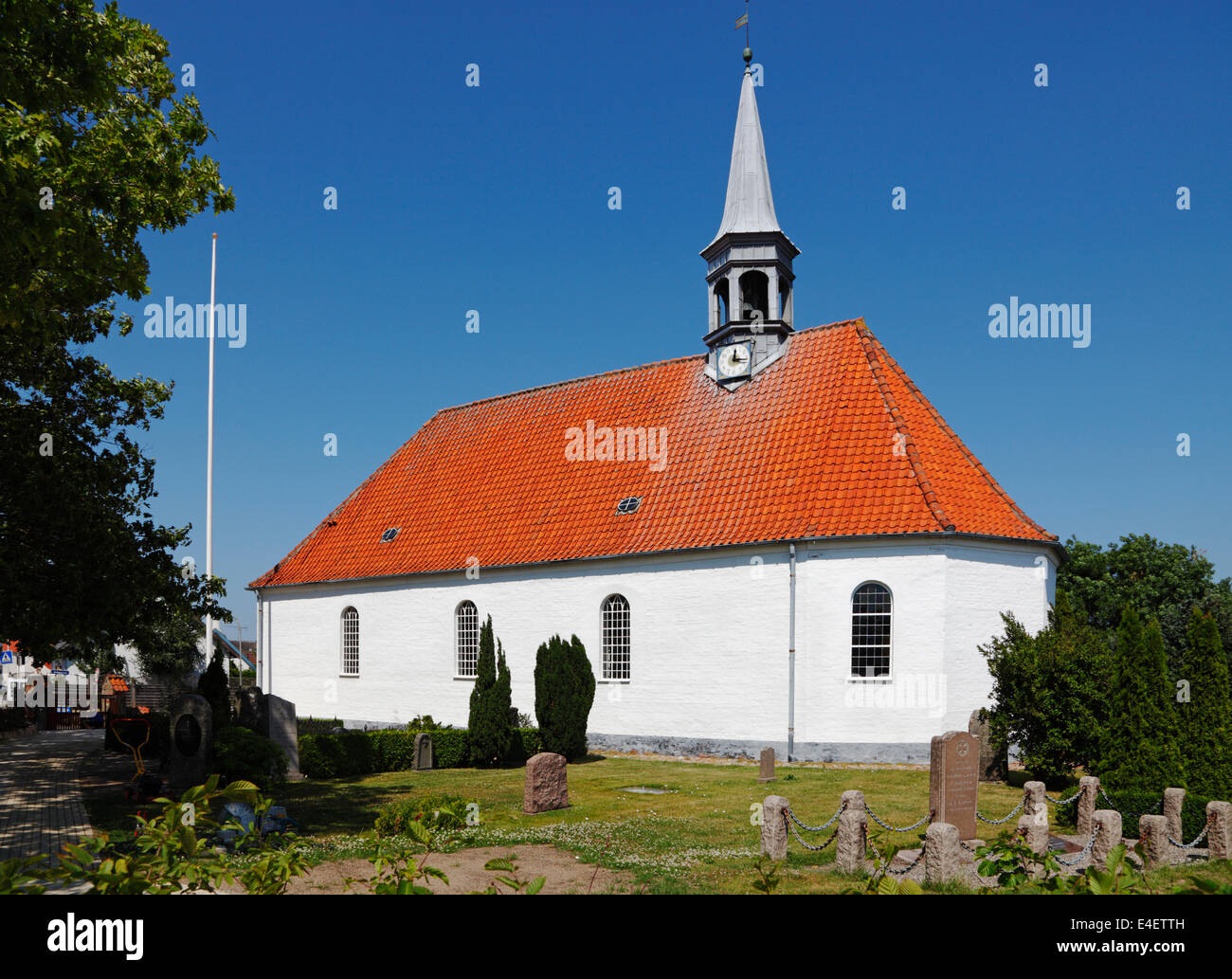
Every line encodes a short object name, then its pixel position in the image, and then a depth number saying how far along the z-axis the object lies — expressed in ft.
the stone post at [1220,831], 35.83
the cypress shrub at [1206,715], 41.70
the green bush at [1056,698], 50.93
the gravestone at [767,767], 56.59
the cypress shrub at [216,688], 68.42
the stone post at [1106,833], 32.86
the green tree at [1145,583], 124.77
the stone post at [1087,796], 41.27
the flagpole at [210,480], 95.66
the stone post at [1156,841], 34.91
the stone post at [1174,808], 37.68
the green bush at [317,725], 86.02
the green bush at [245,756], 51.55
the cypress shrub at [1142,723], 42.24
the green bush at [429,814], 37.35
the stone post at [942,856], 28.50
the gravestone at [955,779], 35.83
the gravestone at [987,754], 58.23
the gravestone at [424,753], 66.74
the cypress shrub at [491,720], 67.46
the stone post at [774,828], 33.53
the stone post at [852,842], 31.60
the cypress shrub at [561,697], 68.28
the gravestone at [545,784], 46.68
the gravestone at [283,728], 59.82
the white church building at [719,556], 64.49
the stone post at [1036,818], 33.94
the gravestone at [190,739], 53.06
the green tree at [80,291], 27.58
